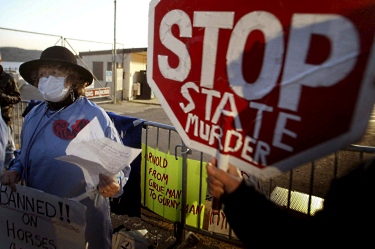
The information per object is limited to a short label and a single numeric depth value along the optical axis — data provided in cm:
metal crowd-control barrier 308
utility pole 1604
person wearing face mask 194
